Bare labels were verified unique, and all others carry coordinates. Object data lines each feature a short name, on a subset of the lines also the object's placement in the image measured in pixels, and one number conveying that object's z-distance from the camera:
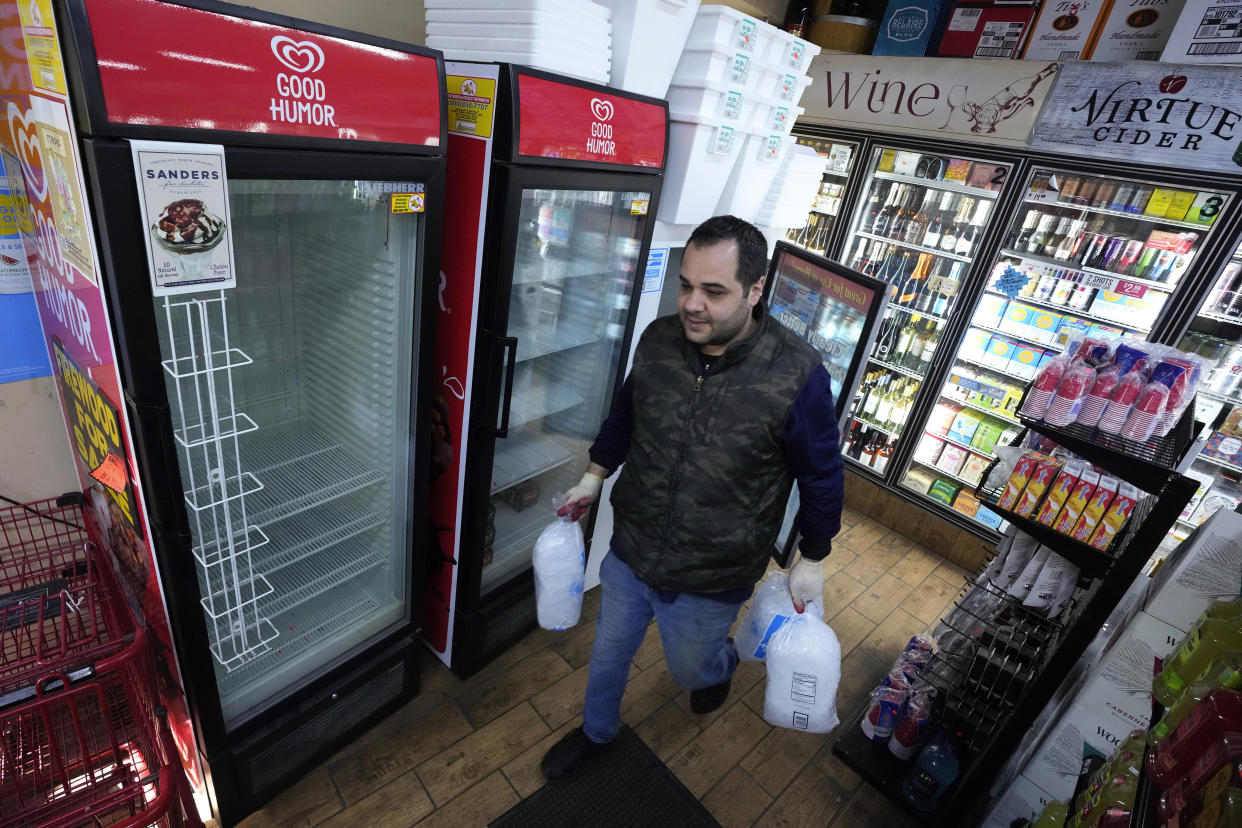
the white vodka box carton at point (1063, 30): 3.13
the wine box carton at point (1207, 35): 2.65
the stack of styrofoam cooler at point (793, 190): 2.80
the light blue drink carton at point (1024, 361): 3.88
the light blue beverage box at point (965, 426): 4.18
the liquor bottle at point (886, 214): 4.25
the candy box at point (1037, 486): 1.96
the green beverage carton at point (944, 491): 4.23
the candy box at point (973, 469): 4.16
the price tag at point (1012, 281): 3.80
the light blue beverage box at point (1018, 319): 3.86
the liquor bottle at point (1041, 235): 3.67
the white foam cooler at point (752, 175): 2.45
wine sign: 3.29
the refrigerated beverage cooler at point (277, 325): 1.06
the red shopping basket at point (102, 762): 1.21
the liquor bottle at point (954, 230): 4.04
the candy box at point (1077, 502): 1.87
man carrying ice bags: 1.62
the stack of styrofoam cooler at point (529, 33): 1.59
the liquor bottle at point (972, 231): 3.98
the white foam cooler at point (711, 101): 2.09
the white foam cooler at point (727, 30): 2.02
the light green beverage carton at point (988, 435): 4.11
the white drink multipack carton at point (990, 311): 3.92
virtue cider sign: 2.75
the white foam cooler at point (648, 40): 1.81
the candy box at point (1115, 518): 1.80
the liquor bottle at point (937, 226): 4.13
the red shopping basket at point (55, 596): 1.36
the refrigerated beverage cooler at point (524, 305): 1.65
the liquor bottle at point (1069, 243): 3.61
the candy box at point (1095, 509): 1.84
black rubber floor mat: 2.04
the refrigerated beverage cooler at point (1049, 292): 3.33
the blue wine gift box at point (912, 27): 3.61
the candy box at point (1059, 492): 1.91
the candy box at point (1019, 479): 2.01
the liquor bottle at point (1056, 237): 3.64
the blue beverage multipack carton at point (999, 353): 3.96
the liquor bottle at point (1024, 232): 3.70
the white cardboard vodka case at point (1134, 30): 2.92
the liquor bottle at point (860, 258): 4.44
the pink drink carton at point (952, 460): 4.25
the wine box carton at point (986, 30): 3.37
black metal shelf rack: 1.66
